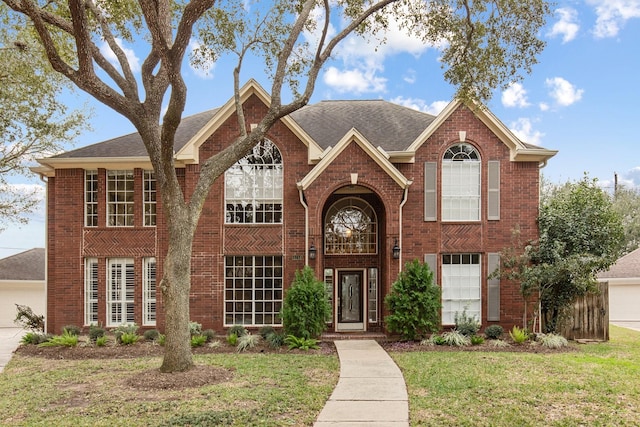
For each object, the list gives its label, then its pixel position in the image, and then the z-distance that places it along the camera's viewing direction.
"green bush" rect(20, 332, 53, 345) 14.48
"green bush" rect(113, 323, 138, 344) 14.44
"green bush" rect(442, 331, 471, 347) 13.98
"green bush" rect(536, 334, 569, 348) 13.84
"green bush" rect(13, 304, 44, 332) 16.36
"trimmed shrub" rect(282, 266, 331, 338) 13.88
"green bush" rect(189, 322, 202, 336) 14.70
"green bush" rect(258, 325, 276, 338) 14.65
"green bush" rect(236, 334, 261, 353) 13.48
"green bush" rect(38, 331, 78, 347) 13.88
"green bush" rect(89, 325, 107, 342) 14.54
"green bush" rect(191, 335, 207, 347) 13.68
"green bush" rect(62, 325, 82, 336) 15.06
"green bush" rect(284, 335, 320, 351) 13.43
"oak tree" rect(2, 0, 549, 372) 9.62
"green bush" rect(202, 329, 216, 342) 14.45
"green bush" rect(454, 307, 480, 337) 14.63
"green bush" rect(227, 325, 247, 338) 14.73
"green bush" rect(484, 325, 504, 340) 14.57
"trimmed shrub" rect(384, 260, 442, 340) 14.12
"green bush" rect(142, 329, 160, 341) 14.52
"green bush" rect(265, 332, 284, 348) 13.63
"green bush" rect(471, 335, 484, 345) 14.06
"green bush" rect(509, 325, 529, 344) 14.00
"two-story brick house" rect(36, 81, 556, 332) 15.51
